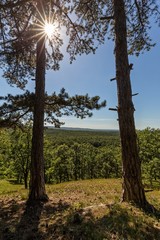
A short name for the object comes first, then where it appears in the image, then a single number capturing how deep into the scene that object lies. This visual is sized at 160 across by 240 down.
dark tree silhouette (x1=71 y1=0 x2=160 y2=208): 5.48
